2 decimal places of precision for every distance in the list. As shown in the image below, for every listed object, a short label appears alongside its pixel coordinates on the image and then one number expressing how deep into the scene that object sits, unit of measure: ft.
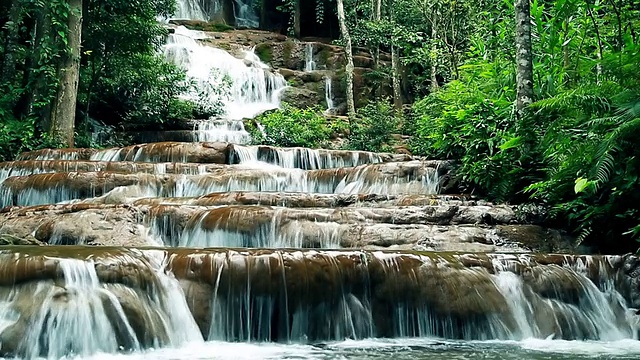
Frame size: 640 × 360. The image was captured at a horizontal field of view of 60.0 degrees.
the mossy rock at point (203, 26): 80.18
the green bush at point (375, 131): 49.75
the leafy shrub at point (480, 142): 25.04
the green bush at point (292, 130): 48.76
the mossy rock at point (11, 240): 19.36
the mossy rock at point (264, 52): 71.36
